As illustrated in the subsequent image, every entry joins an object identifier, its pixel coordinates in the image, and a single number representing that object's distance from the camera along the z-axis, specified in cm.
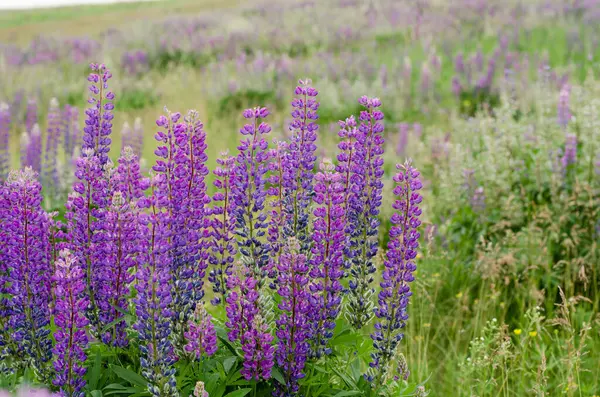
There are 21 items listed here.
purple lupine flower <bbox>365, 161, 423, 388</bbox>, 514
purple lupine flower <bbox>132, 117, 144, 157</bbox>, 1290
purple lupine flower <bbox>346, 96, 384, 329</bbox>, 541
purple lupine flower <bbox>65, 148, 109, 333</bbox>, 518
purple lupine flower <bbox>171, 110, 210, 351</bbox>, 500
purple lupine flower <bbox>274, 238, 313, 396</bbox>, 480
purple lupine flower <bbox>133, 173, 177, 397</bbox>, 454
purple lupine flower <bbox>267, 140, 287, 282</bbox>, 543
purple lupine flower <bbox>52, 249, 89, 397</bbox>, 447
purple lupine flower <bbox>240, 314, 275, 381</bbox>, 475
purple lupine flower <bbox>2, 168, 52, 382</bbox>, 509
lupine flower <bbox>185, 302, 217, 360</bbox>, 478
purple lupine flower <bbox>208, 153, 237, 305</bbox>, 538
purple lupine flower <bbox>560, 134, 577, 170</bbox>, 1065
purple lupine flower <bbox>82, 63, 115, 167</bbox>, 578
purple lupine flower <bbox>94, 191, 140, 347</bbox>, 481
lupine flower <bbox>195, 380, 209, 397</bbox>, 405
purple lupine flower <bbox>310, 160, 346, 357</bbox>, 501
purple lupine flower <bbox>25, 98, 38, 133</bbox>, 1329
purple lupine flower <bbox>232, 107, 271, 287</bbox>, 528
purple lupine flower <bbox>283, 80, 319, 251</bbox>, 536
